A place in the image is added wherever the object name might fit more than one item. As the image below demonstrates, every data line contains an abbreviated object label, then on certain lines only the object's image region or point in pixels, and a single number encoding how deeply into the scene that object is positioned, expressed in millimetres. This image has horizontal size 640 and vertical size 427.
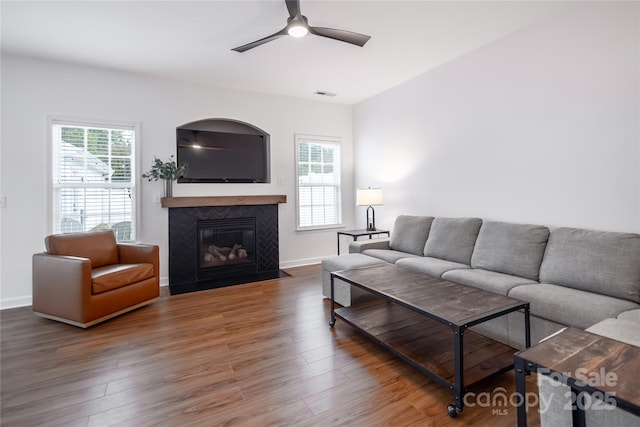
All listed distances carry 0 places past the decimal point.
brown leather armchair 2721
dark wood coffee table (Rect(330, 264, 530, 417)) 1706
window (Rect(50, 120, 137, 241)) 3572
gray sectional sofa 1875
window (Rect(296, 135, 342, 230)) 5080
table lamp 4461
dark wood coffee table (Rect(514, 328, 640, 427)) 961
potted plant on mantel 3895
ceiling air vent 4660
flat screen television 4266
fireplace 4301
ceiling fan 2253
